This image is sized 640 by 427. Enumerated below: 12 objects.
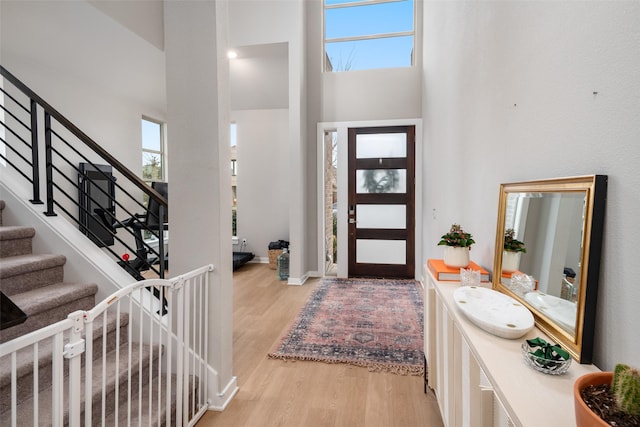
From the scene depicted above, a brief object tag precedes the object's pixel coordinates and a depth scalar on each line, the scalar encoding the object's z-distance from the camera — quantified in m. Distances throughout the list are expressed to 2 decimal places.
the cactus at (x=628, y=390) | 0.52
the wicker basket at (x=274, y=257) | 5.02
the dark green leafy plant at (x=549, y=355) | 0.78
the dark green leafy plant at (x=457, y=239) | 1.69
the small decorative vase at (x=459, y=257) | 1.68
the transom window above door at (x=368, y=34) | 4.45
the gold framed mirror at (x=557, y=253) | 0.83
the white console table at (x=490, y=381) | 0.69
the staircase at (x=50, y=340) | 1.31
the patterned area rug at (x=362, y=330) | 2.33
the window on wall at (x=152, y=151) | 5.61
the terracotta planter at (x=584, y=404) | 0.53
